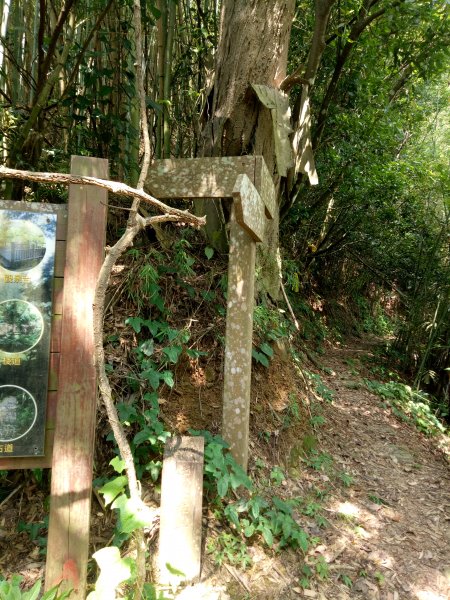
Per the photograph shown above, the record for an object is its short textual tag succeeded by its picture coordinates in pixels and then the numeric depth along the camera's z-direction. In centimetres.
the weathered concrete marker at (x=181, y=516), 243
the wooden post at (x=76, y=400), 198
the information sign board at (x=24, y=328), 195
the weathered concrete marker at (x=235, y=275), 292
